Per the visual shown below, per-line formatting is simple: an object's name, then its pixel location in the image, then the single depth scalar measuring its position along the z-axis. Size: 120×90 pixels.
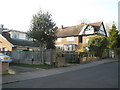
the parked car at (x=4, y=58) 14.55
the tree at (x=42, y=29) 16.77
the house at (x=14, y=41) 27.65
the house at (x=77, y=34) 37.53
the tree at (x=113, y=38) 32.06
